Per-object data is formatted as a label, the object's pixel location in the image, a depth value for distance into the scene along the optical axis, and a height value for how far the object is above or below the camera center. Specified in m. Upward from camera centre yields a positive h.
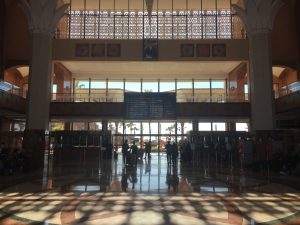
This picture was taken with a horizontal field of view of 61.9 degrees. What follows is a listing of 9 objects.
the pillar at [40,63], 14.36 +4.44
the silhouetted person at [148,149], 16.32 -0.63
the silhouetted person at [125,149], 13.97 -0.55
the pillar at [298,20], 19.24 +9.23
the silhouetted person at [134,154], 13.11 -0.78
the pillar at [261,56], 14.45 +4.91
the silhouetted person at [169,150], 14.30 -0.61
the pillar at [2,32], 19.43 +8.22
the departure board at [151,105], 15.77 +2.16
